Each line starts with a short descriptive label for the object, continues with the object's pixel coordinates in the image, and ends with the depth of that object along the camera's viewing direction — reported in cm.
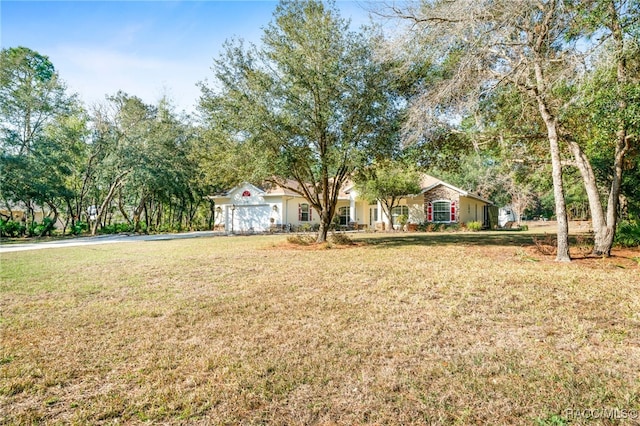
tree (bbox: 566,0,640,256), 763
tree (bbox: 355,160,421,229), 2412
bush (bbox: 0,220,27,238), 2125
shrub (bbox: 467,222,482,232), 2608
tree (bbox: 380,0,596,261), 880
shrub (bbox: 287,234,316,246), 1447
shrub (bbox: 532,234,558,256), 1034
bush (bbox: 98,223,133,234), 2664
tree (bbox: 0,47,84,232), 2037
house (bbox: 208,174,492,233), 2672
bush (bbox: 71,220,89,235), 2439
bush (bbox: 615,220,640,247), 1115
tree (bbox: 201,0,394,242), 1170
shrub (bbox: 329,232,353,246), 1434
